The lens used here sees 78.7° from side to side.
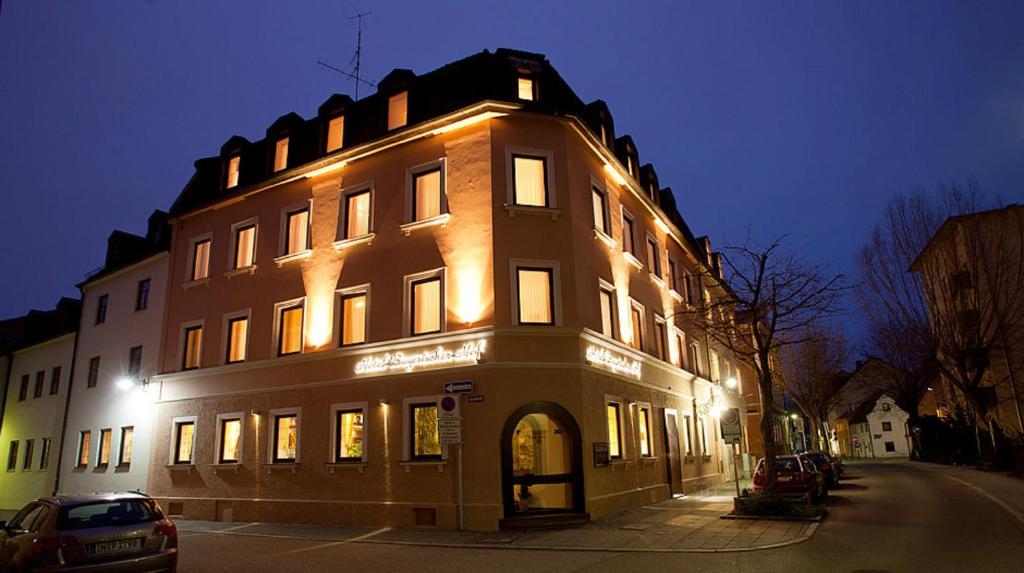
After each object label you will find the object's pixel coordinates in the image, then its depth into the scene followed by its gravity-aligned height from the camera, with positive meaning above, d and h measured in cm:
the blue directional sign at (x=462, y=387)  1581 +135
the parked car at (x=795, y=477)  1888 -134
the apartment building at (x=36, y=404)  2895 +242
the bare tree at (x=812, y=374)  4916 +449
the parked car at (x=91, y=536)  887 -120
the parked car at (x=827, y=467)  2401 -140
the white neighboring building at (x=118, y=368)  2394 +339
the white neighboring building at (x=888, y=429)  8138 +6
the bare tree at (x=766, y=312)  1736 +357
